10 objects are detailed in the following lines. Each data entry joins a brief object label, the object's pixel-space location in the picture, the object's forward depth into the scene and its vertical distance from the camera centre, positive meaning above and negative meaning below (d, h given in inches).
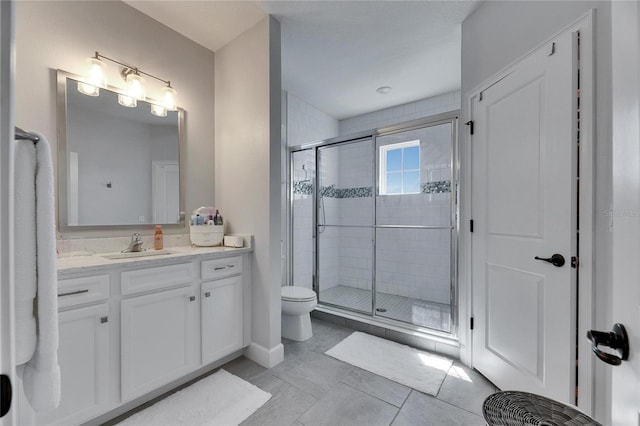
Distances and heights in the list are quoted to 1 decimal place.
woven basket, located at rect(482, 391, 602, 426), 34.2 -26.5
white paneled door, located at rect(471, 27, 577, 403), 54.4 -2.7
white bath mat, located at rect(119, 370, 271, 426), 59.5 -45.9
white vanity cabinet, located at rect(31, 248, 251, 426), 52.9 -27.4
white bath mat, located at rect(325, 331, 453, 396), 74.8 -46.6
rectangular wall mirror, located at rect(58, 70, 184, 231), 69.1 +14.0
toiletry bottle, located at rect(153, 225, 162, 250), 80.7 -8.2
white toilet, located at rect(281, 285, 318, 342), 98.1 -38.0
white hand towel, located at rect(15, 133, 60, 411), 21.0 -6.7
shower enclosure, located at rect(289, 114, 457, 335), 128.2 -5.4
